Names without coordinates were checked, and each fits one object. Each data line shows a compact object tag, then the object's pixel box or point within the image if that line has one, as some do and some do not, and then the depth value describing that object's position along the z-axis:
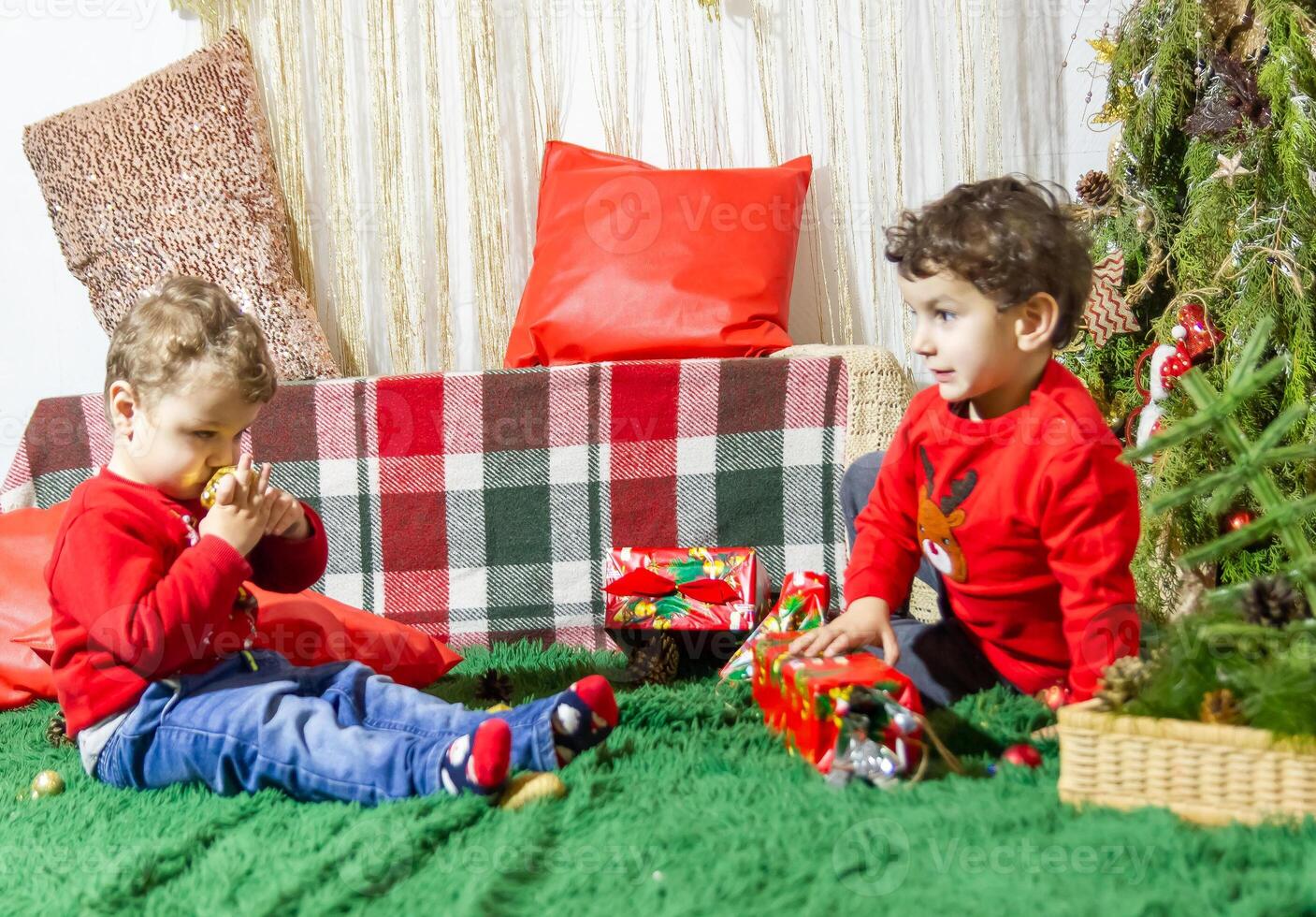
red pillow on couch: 1.92
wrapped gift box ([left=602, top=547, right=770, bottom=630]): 1.57
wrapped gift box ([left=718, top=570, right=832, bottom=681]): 1.51
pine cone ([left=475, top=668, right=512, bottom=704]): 1.48
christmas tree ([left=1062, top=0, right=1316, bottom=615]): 1.60
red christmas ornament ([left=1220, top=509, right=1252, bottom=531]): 1.59
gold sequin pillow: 1.99
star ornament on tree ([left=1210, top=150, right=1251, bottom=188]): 1.66
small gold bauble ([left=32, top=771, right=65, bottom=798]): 1.23
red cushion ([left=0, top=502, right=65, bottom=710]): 1.58
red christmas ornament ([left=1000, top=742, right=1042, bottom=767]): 1.12
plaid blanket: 1.79
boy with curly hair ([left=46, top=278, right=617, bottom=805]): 1.13
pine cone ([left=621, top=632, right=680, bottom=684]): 1.55
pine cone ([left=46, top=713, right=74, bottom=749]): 1.40
